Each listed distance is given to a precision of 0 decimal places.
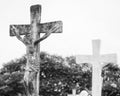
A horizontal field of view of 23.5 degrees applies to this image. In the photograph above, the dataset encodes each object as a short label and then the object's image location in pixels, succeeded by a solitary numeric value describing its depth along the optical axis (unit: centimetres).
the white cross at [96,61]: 716
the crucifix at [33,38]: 773
